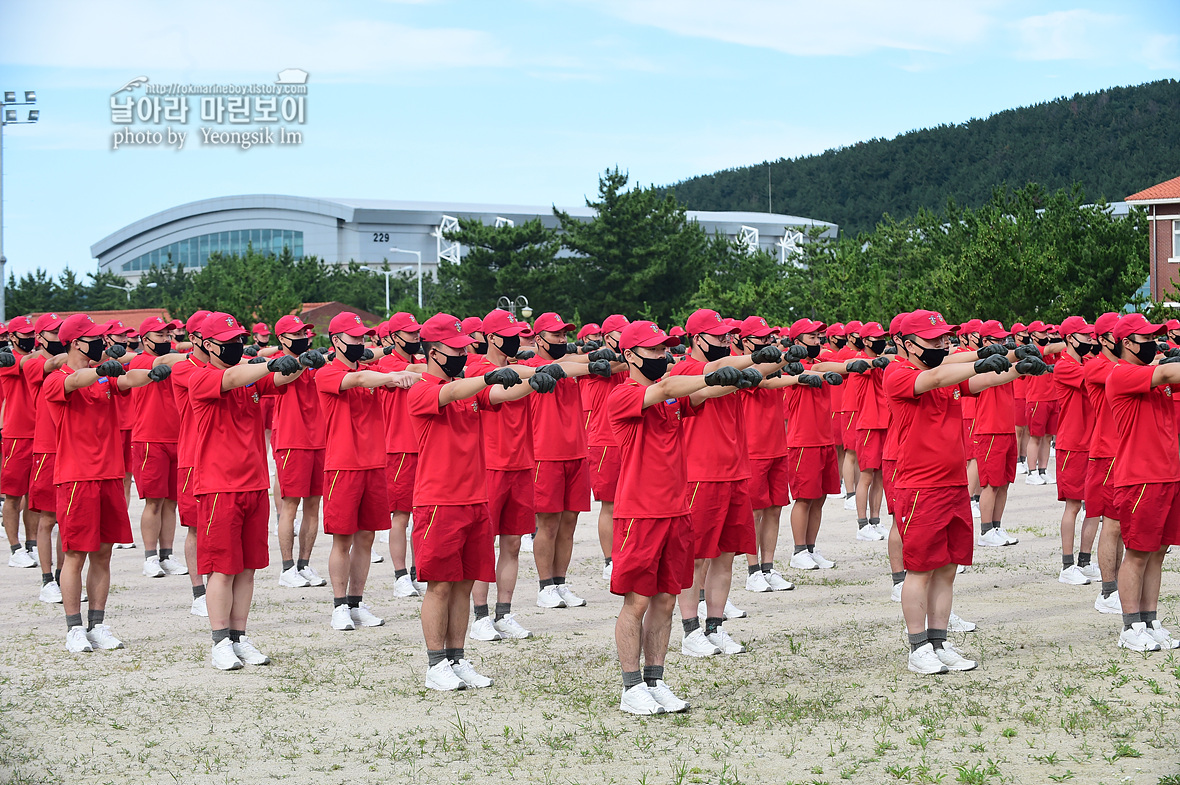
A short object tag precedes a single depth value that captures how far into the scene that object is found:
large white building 84.81
